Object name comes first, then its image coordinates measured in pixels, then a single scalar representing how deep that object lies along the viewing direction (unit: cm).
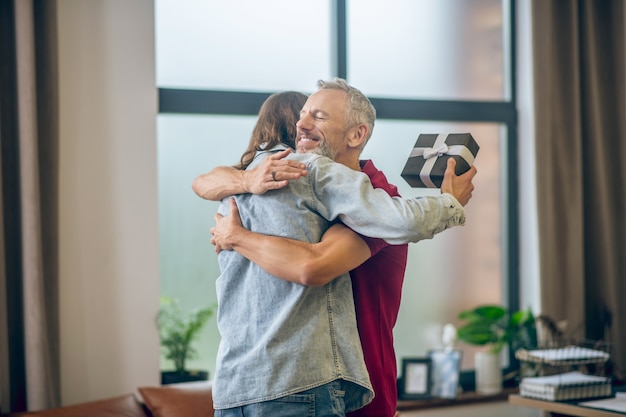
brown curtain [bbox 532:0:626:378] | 423
